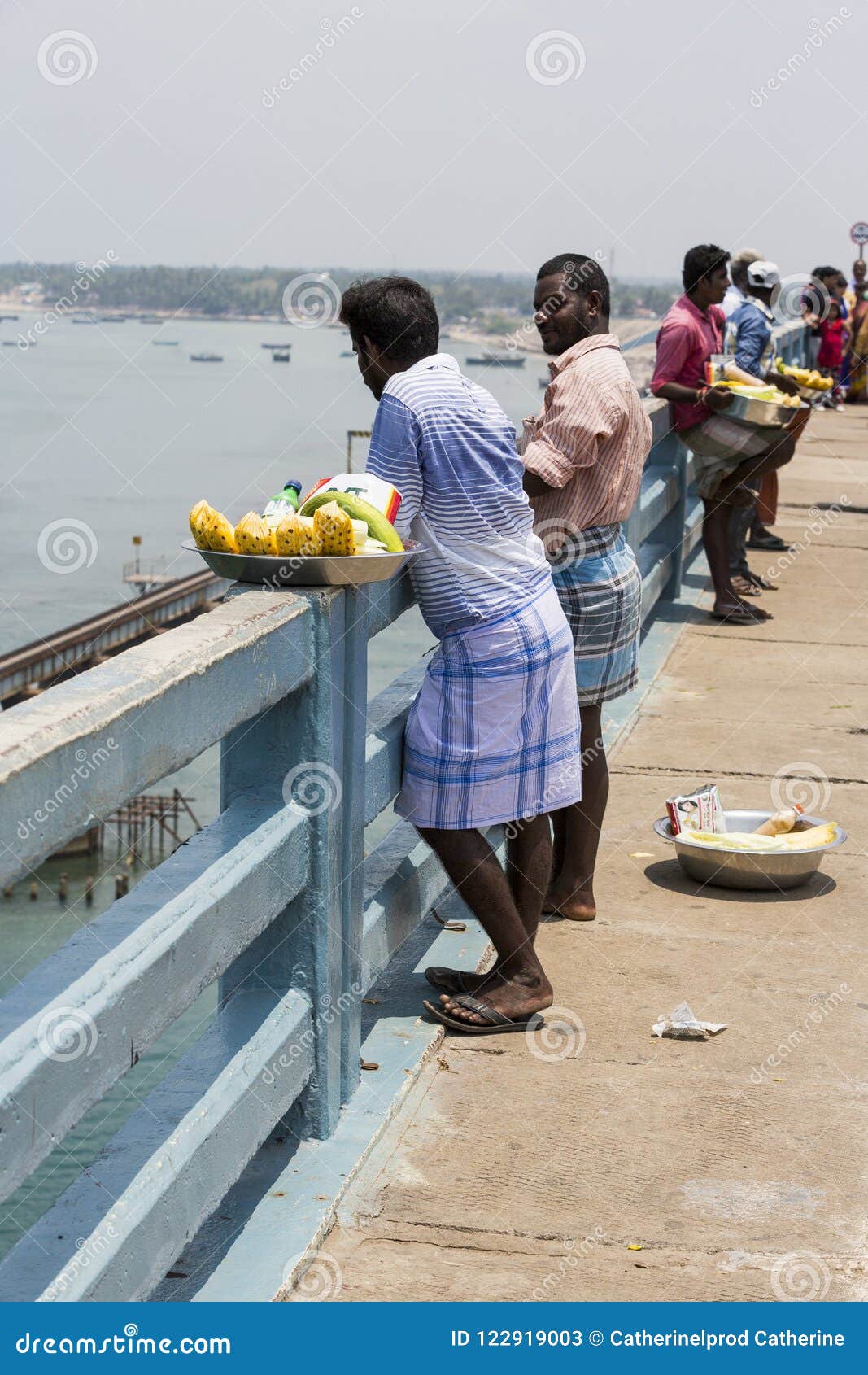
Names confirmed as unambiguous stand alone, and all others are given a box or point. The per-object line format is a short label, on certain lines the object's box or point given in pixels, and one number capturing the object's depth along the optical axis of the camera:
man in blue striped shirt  3.45
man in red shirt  7.95
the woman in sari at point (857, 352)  21.20
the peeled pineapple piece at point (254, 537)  3.06
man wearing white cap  8.98
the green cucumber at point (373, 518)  3.15
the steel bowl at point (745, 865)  4.90
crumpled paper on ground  3.89
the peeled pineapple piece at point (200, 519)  3.09
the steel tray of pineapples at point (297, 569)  3.05
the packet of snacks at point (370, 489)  3.24
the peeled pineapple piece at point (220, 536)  3.07
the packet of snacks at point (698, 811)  5.04
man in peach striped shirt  4.32
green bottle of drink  3.18
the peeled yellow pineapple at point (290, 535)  3.04
